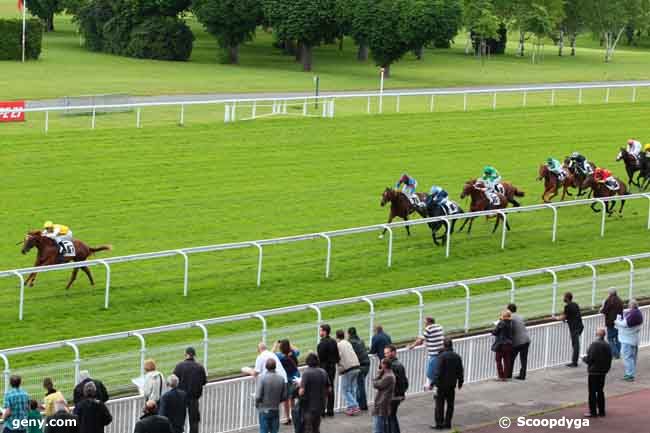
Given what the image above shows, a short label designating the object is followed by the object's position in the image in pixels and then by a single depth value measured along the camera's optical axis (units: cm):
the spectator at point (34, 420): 1120
